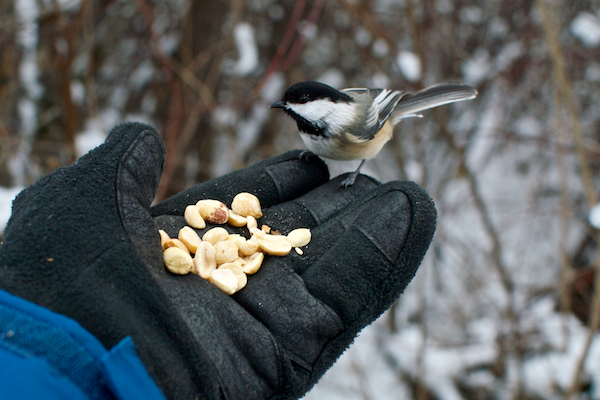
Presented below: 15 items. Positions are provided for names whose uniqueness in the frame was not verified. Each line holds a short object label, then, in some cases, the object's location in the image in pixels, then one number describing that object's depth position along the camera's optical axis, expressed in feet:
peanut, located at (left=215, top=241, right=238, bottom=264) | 1.67
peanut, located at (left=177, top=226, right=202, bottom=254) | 1.67
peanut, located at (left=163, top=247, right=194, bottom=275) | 1.60
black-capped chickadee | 1.83
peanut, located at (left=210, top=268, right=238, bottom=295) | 1.62
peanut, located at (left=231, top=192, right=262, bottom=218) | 1.75
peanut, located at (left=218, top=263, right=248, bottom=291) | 1.64
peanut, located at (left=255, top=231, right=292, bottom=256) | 1.68
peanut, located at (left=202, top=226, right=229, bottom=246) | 1.70
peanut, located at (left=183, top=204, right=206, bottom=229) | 1.72
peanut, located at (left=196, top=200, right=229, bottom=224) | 1.73
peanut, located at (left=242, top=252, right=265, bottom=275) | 1.67
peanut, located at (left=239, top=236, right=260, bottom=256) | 1.69
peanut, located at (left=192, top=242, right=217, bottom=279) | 1.64
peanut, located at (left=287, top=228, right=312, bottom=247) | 1.71
